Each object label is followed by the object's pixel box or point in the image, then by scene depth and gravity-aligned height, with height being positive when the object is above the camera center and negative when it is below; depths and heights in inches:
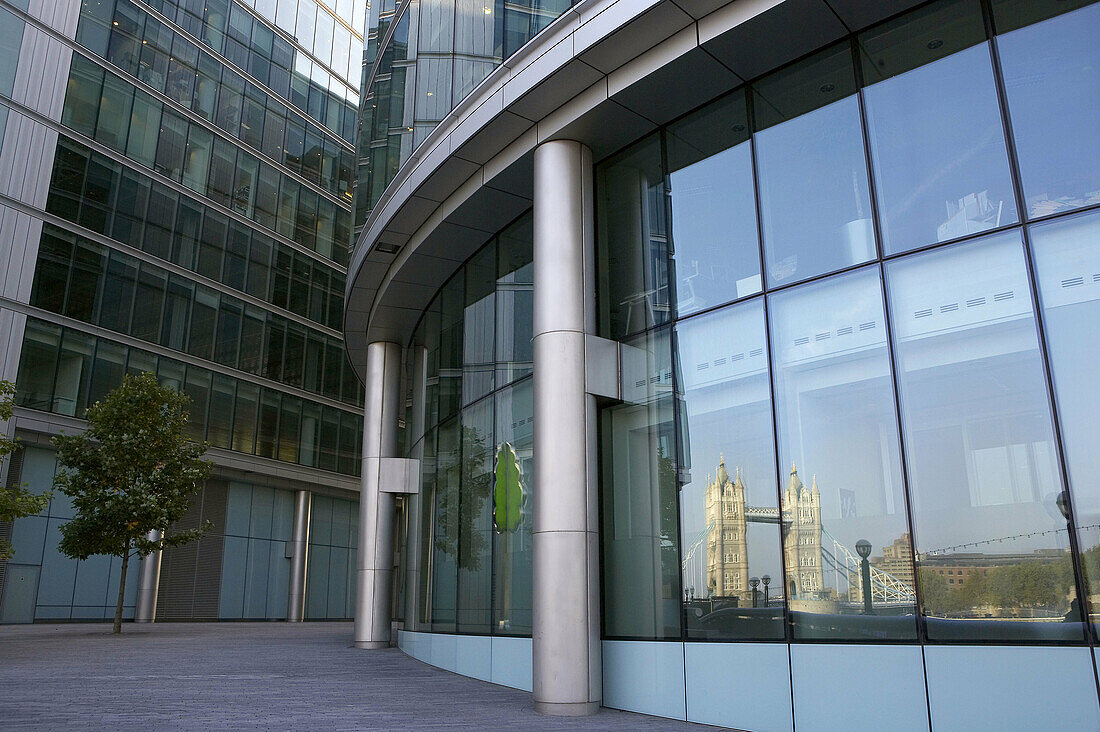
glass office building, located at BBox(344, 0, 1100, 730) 287.3 +87.7
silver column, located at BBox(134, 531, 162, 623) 1255.5 -16.5
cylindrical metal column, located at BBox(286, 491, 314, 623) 1475.1 +37.1
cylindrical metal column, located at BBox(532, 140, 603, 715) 383.2 +59.0
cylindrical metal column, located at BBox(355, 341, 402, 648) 779.4 +30.6
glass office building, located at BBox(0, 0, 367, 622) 1110.4 +467.9
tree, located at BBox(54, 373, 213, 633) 930.7 +115.0
